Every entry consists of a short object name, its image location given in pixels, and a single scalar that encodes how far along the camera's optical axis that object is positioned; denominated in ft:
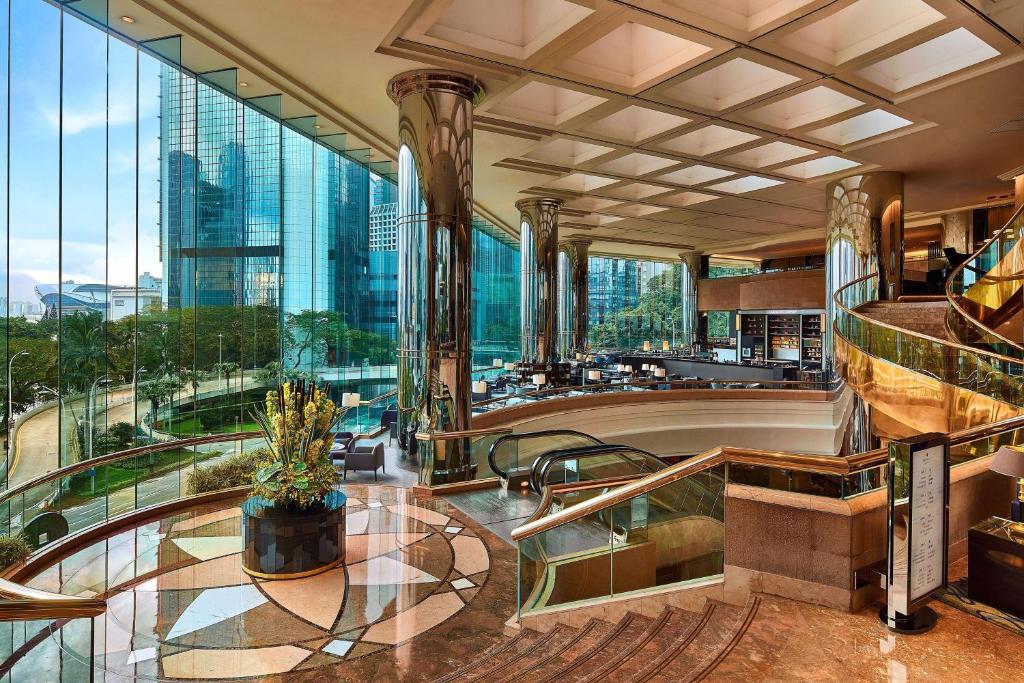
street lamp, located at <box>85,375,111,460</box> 21.23
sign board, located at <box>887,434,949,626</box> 9.37
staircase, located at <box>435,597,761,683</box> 9.82
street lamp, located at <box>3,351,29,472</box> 17.79
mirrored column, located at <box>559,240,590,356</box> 66.13
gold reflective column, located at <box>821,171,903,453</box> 39.32
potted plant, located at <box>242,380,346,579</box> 16.92
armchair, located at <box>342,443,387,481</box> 30.17
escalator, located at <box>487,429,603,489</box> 26.66
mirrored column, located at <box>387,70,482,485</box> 25.18
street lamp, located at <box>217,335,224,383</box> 28.04
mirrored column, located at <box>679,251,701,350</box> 86.79
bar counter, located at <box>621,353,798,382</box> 58.13
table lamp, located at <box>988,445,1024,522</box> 9.90
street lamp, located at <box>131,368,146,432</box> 23.18
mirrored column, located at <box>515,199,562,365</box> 49.67
